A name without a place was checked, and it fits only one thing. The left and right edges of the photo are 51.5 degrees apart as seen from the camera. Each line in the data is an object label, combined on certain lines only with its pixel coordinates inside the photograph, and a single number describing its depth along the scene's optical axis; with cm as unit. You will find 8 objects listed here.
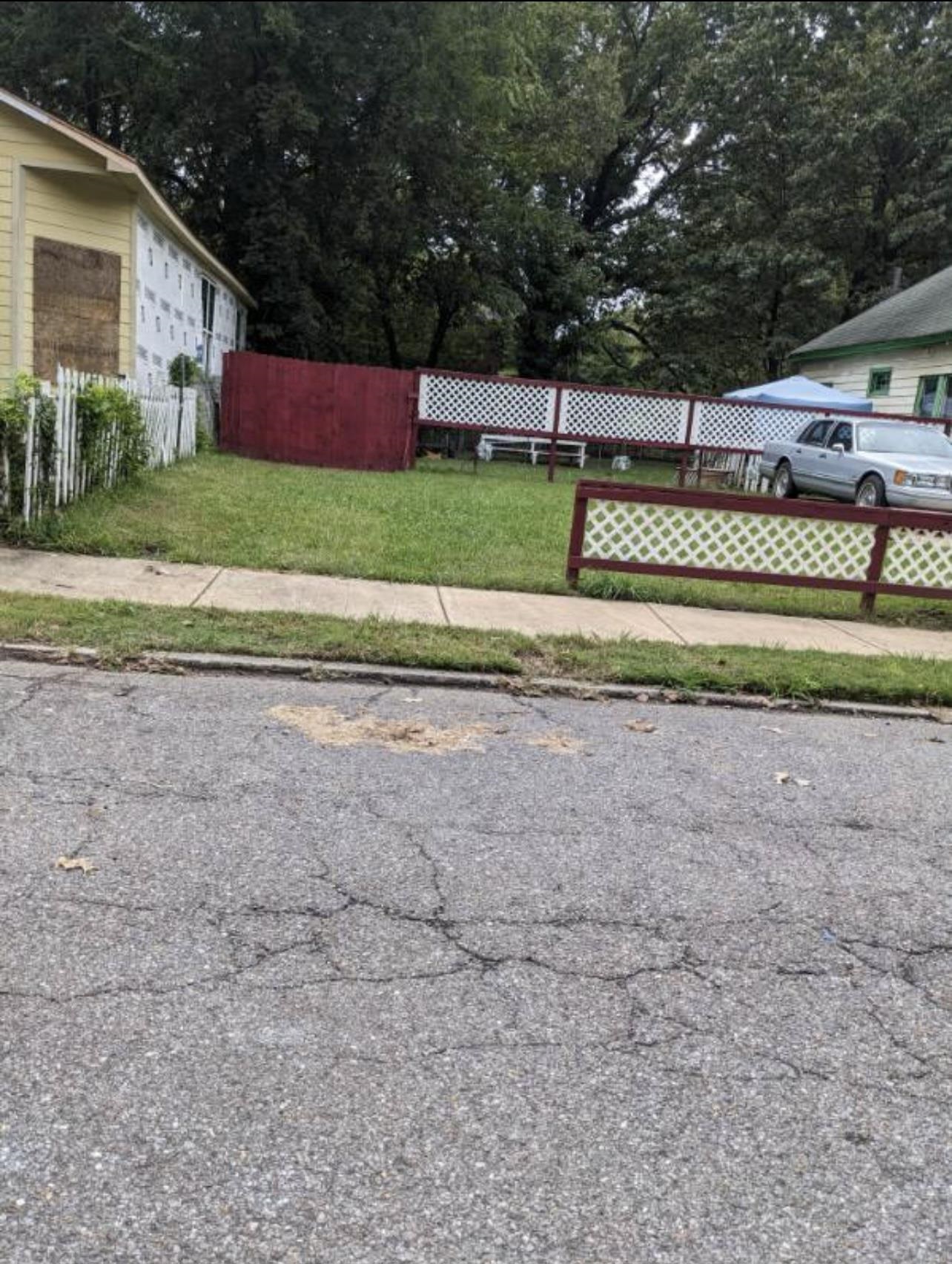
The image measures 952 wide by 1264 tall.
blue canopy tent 2039
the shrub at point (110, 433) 898
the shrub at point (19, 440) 789
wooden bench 2662
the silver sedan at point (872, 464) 1334
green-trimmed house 2042
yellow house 1249
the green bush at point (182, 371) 1596
